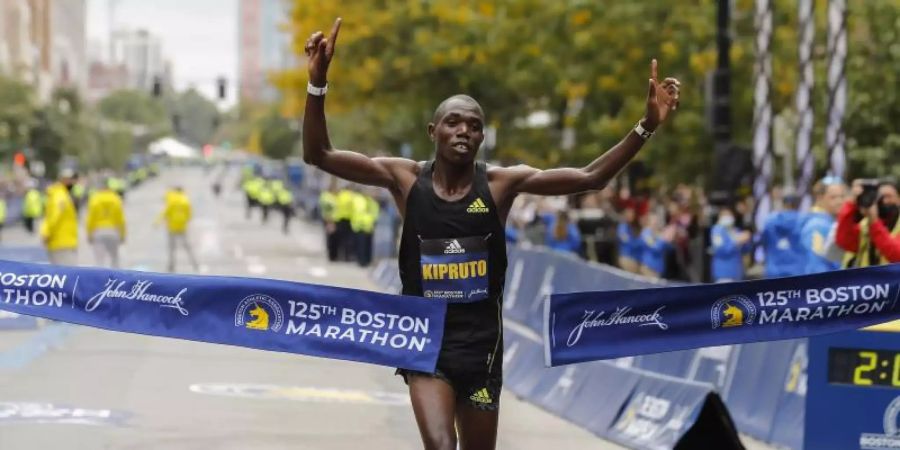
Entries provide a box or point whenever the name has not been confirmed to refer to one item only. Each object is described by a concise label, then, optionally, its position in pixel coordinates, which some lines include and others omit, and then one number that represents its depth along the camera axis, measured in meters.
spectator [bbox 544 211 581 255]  27.73
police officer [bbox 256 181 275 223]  69.75
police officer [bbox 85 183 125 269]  26.08
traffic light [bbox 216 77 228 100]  90.32
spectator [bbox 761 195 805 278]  16.19
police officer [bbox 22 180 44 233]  58.22
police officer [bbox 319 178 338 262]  40.88
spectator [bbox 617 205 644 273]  25.39
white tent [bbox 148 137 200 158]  151.75
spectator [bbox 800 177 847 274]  14.58
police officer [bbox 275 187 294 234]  58.56
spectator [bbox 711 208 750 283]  20.88
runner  7.15
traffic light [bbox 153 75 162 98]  82.55
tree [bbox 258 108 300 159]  160.75
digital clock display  10.08
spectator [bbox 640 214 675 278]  24.77
